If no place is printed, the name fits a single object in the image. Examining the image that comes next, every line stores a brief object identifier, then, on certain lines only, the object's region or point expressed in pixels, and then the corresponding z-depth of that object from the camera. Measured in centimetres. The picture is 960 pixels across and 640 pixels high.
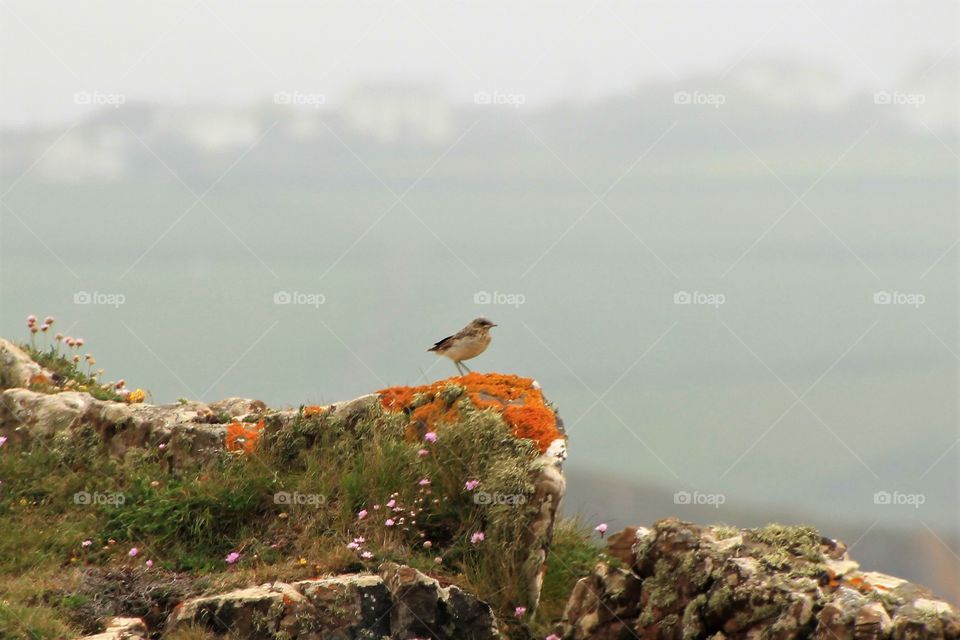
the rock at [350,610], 1126
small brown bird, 1589
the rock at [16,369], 1991
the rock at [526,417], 1293
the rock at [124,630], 1127
